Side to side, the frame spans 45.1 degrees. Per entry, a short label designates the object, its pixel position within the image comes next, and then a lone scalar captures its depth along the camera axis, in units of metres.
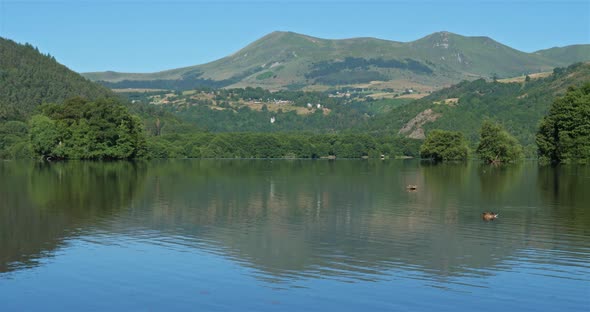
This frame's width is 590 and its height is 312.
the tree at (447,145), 191.88
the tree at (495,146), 167.50
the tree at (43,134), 161.38
